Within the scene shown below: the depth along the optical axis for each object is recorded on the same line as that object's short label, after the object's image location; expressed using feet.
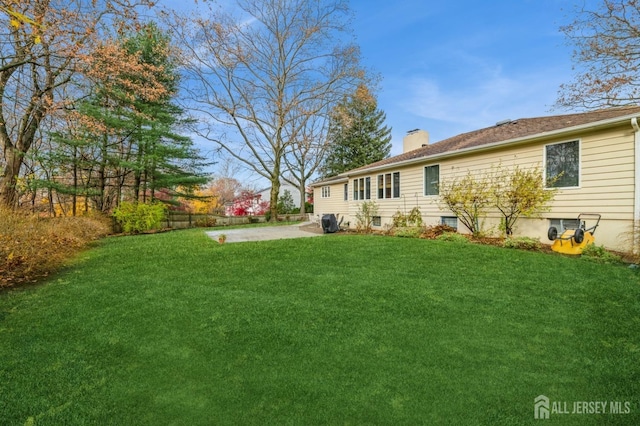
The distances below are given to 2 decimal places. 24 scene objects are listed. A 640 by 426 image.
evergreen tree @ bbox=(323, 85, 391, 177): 95.86
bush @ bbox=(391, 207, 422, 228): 38.27
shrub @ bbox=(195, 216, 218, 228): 57.02
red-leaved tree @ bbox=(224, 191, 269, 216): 100.07
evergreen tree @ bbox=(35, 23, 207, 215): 46.24
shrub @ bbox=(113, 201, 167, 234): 42.83
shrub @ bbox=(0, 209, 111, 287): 16.65
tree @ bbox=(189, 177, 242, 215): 126.89
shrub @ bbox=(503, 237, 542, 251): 24.13
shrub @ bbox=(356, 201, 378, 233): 44.37
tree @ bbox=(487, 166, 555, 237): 26.73
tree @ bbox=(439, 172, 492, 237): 31.09
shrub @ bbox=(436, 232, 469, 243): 27.76
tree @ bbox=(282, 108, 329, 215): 72.64
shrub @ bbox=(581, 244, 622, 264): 19.63
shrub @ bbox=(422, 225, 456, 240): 31.30
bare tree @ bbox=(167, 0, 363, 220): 57.16
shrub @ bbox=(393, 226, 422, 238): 32.27
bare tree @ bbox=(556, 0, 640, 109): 33.96
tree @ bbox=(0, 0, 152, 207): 23.16
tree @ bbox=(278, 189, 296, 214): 90.41
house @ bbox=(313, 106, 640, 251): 22.38
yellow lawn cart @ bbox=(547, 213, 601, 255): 21.88
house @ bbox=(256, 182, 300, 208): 125.32
